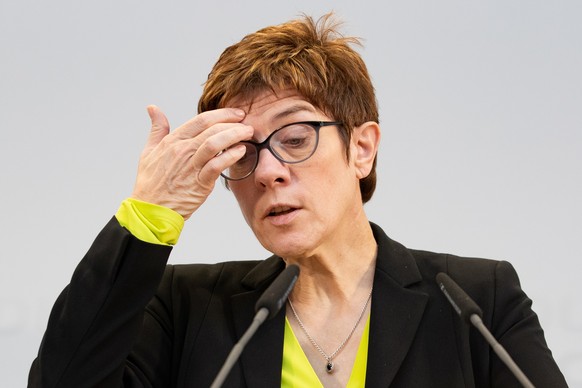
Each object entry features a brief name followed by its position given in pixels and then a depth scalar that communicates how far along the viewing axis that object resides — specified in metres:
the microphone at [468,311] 3.86
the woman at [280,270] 4.01
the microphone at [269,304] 3.84
